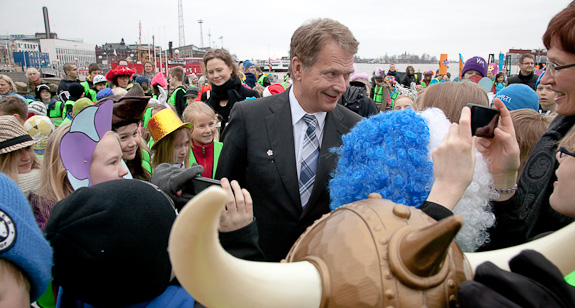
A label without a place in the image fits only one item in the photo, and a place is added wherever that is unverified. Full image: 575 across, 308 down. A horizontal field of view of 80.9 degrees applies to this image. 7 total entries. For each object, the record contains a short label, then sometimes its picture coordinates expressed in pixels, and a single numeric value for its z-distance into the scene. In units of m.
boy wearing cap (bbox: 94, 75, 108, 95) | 7.40
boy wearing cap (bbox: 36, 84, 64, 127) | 7.02
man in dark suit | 2.09
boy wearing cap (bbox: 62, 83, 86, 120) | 6.33
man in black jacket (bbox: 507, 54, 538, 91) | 6.88
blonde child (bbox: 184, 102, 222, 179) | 3.73
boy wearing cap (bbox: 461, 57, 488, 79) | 5.56
